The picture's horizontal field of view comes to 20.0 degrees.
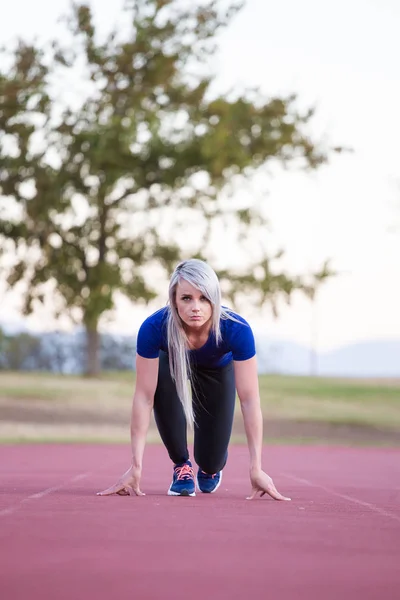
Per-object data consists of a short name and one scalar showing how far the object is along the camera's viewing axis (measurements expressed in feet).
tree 103.50
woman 22.68
